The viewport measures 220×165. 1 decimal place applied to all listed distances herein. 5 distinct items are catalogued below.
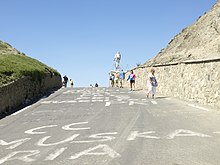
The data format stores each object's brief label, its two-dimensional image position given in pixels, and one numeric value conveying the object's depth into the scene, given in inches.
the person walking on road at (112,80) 1241.0
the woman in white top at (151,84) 583.8
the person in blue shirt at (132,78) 826.8
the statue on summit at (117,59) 1985.6
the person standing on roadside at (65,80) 1394.8
